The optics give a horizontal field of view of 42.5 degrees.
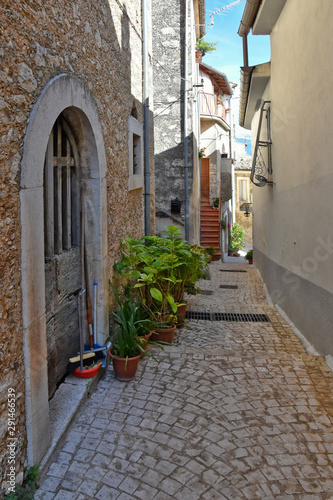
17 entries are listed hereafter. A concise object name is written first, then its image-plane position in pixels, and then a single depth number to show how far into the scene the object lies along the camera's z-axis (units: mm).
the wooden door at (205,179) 19277
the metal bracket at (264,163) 8055
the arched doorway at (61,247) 3236
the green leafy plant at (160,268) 4695
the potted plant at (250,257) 14656
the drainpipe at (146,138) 6262
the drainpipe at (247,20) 7461
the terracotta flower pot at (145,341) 4250
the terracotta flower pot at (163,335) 4820
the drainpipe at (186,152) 10923
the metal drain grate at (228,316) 6324
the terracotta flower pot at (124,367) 3779
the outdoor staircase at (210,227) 15940
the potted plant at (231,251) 22089
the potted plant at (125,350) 3799
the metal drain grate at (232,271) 12141
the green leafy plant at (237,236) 24625
